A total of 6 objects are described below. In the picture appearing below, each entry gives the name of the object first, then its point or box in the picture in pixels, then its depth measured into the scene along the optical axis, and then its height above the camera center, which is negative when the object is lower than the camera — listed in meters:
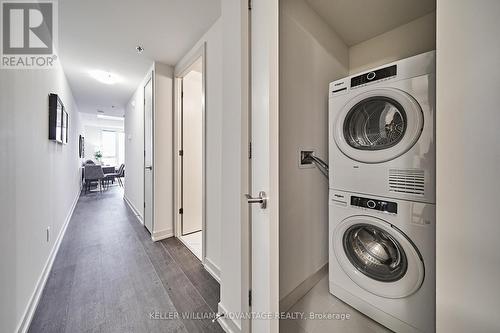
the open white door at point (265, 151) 0.86 +0.07
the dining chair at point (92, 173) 5.62 -0.27
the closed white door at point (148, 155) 2.71 +0.14
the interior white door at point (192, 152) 2.66 +0.19
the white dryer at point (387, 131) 1.03 +0.24
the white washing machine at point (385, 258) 1.05 -0.63
